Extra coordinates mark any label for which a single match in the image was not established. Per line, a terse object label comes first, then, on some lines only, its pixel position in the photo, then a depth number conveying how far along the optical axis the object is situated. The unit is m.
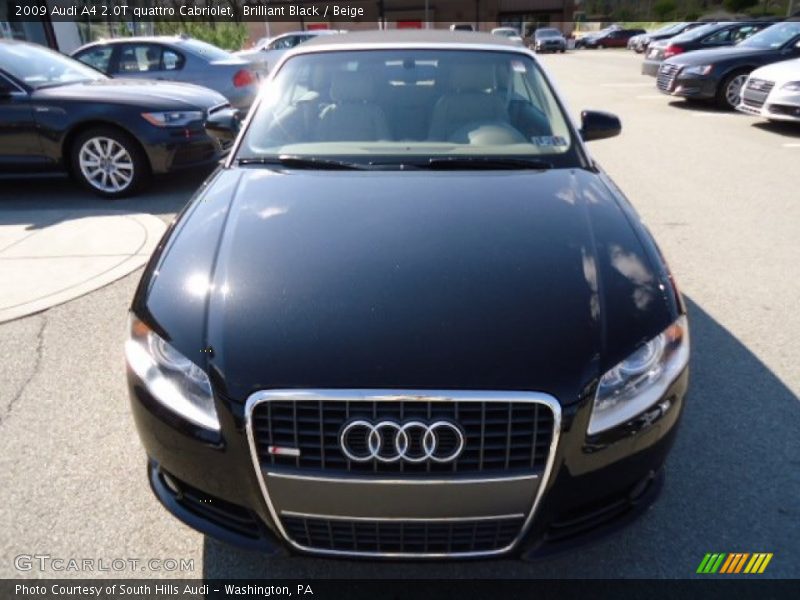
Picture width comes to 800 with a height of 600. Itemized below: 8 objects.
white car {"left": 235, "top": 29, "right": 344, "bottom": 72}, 15.98
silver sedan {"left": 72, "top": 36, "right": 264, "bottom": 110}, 8.93
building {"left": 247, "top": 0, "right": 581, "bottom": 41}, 45.66
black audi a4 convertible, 1.64
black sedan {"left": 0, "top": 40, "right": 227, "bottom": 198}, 6.04
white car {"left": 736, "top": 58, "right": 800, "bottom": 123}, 8.55
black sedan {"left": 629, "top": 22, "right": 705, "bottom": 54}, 29.28
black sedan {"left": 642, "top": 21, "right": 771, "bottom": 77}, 14.46
